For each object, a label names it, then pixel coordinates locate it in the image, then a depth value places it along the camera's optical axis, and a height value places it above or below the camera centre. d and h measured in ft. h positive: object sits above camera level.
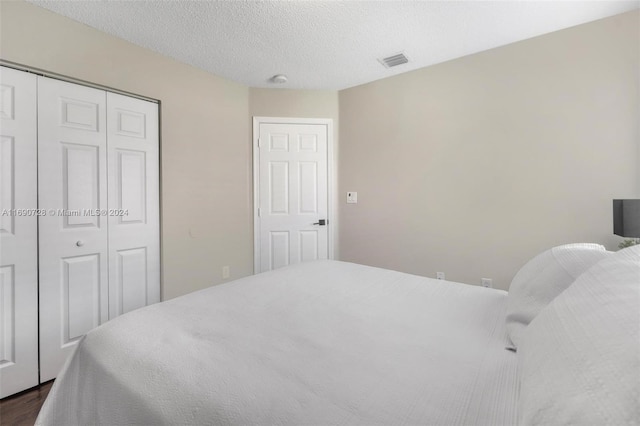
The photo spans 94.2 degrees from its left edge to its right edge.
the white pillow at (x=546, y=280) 3.15 -0.77
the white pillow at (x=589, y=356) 1.36 -0.80
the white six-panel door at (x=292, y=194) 11.34 +0.74
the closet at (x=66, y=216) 6.11 -0.05
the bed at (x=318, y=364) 2.09 -1.38
